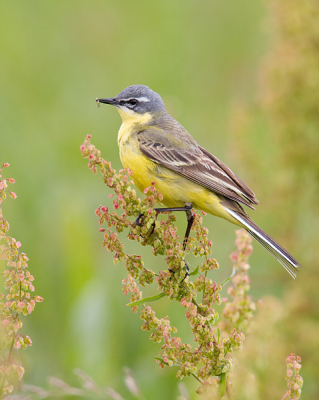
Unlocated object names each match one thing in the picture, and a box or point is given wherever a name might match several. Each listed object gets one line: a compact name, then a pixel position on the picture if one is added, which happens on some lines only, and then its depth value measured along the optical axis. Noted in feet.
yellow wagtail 27.30
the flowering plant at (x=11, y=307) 14.98
